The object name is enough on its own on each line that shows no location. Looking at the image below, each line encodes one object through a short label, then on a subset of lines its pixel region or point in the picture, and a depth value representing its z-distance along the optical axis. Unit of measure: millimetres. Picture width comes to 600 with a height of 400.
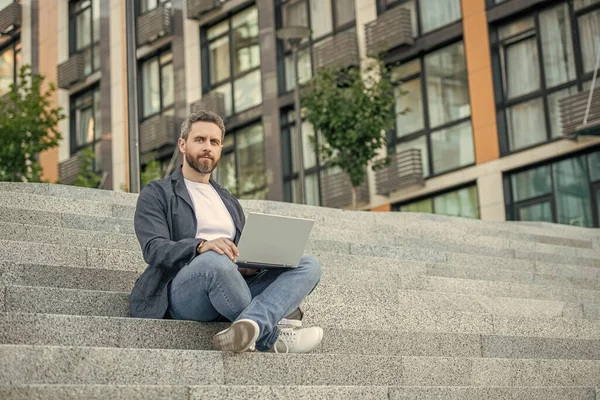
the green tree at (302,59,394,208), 19516
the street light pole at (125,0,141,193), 13125
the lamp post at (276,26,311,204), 19953
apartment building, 15750
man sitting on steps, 5668
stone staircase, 5168
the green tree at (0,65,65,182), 18359
